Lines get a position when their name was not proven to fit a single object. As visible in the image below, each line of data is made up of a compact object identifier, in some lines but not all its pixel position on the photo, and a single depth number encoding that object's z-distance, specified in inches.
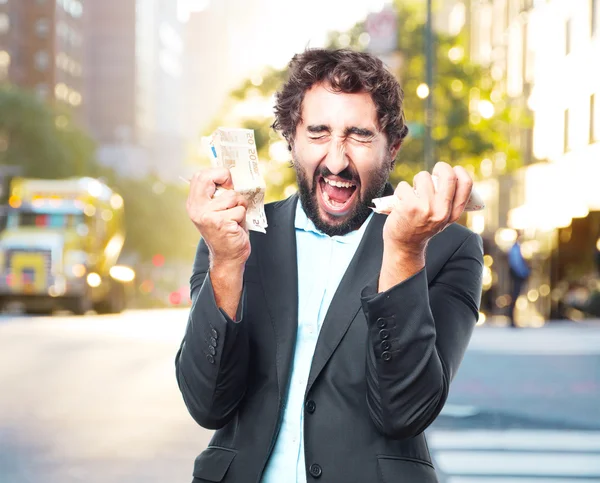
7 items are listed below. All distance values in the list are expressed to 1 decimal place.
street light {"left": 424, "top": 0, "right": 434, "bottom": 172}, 1158.3
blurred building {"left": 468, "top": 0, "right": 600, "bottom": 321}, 1364.4
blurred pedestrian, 1027.3
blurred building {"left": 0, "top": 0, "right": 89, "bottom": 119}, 4667.8
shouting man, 106.7
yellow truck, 1311.5
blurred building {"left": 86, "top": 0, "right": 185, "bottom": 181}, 6102.4
